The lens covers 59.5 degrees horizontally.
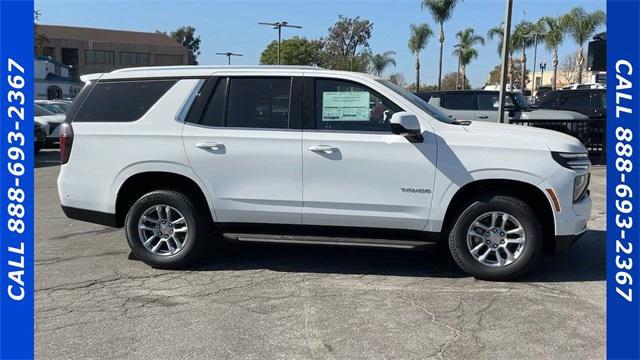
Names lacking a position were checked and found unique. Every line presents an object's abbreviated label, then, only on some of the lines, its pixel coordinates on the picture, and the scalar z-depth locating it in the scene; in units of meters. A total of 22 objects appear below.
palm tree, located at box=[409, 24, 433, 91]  43.16
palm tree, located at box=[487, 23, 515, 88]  47.41
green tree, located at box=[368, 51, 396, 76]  49.97
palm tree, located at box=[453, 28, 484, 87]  52.44
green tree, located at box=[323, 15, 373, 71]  63.97
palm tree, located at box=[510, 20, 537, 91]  48.44
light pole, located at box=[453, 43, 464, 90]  52.94
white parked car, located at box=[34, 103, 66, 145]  17.17
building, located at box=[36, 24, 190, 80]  97.12
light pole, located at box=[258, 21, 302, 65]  37.84
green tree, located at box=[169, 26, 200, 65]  133.73
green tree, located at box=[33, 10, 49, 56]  57.25
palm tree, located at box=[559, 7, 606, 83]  40.84
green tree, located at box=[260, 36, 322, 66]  62.44
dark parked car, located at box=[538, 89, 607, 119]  15.41
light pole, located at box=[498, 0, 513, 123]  12.62
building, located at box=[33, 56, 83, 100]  57.59
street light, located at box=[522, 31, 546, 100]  47.84
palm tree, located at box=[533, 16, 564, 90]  44.59
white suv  4.97
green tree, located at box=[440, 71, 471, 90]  72.31
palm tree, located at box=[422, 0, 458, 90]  33.81
